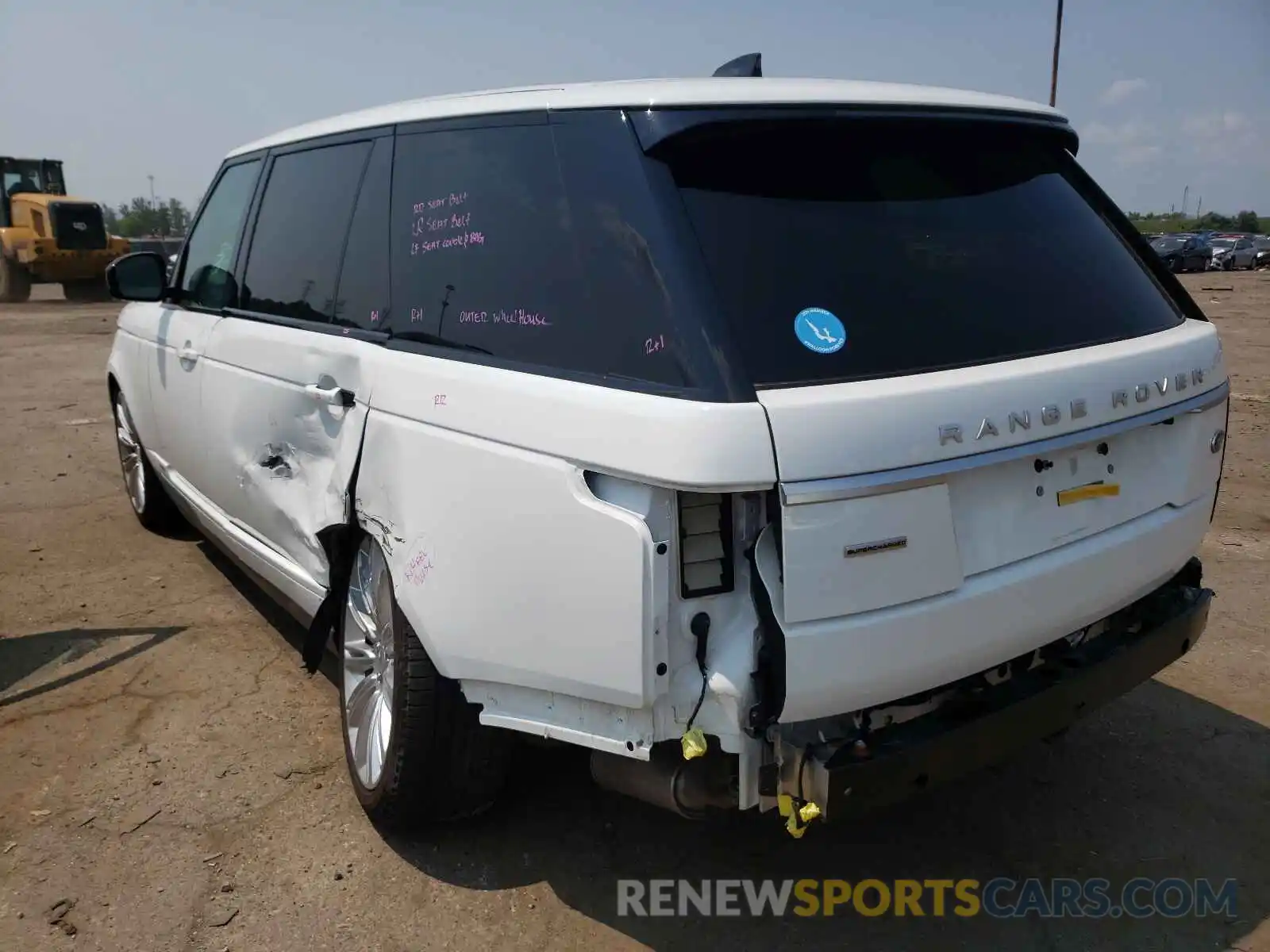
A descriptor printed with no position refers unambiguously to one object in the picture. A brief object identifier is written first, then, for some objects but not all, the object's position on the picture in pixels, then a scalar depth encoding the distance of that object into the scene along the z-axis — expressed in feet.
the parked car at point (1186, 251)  118.32
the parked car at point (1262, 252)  128.26
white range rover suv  6.75
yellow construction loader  79.46
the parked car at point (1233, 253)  126.11
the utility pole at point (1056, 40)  102.37
